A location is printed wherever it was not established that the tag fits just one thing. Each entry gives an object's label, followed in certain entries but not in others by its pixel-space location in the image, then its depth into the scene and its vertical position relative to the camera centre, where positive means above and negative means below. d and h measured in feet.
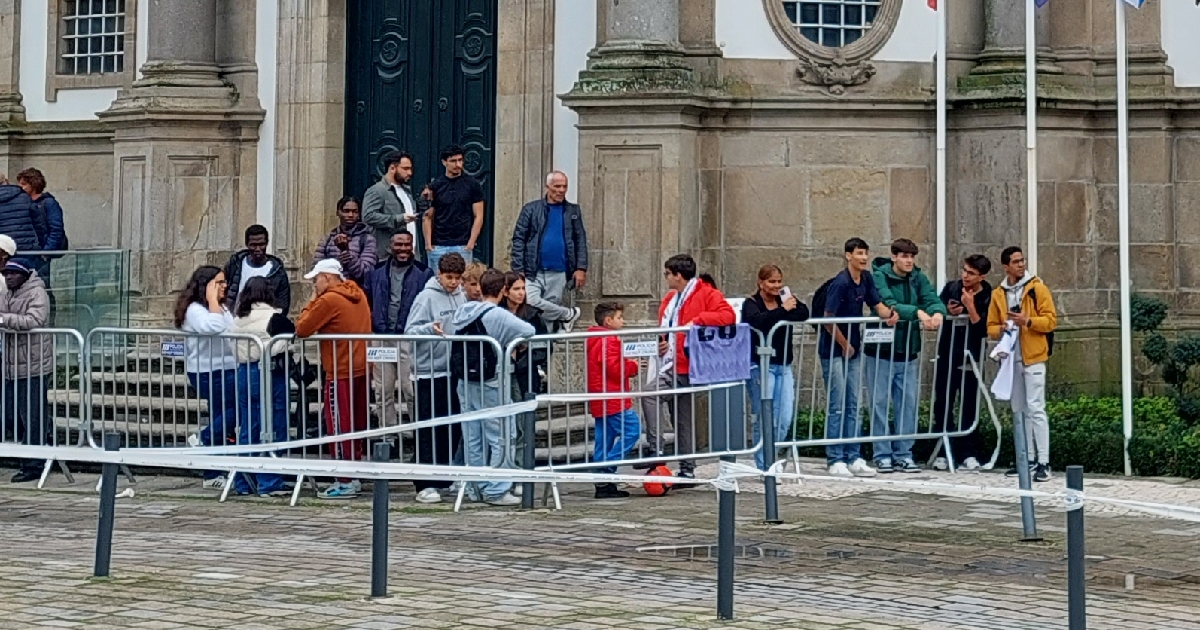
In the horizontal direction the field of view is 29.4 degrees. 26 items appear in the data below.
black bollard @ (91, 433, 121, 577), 36.01 -2.60
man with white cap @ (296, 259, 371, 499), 49.90 -0.06
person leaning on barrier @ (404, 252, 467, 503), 49.11 -0.35
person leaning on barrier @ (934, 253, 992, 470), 55.93 +0.14
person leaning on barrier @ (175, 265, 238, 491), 51.21 -0.09
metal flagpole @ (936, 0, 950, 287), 62.28 +5.88
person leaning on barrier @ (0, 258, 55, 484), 53.72 -0.60
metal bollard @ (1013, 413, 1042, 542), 40.70 -2.10
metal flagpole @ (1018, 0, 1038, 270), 60.13 +5.96
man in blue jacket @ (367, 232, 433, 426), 56.03 +1.72
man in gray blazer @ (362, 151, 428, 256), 60.95 +4.09
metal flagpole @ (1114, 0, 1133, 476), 55.21 +3.20
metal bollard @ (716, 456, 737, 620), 32.12 -2.79
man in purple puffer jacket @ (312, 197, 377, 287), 60.03 +2.89
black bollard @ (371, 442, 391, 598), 33.50 -2.66
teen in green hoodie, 54.65 +0.10
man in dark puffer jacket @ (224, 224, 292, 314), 59.16 +2.32
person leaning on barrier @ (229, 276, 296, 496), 50.65 -0.82
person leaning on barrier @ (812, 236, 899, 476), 54.19 +0.09
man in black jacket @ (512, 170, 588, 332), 60.18 +2.93
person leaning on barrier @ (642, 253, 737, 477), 49.44 +0.73
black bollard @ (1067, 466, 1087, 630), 28.30 -2.60
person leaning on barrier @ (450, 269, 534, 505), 48.14 -0.60
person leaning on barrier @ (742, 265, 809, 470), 53.57 +0.74
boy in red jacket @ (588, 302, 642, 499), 49.06 -1.10
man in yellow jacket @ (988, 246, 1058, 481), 54.03 +0.59
